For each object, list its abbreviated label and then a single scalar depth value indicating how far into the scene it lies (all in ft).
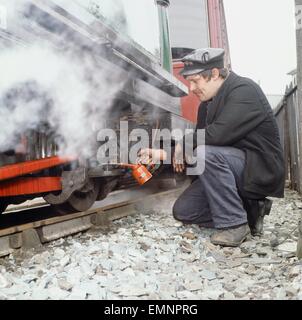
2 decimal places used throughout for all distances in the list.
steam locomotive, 7.54
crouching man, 8.59
